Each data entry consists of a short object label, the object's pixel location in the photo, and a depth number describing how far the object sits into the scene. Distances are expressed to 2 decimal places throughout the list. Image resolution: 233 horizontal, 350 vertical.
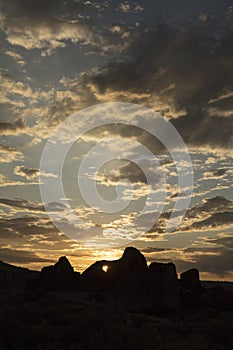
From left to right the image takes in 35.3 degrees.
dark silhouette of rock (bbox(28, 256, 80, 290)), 49.69
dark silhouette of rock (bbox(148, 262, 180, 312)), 33.40
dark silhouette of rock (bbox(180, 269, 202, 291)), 51.66
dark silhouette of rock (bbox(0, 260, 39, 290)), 62.11
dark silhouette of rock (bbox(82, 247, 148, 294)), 44.67
